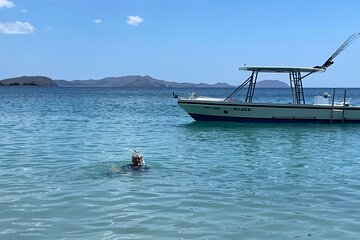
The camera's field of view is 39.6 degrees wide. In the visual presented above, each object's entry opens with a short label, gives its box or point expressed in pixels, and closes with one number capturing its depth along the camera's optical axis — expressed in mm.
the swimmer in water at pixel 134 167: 14273
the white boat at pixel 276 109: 32312
